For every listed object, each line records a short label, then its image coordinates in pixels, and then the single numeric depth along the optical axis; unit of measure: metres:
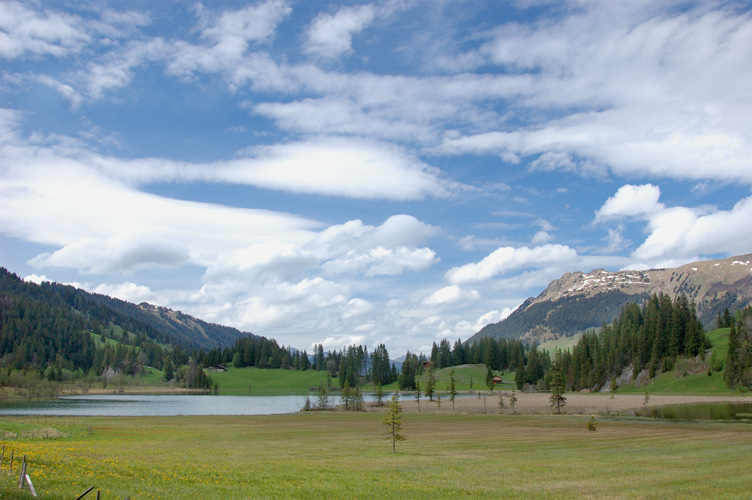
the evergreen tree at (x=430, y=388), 158.00
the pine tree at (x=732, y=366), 136.88
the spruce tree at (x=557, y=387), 102.70
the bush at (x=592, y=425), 64.73
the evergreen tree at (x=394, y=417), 47.67
